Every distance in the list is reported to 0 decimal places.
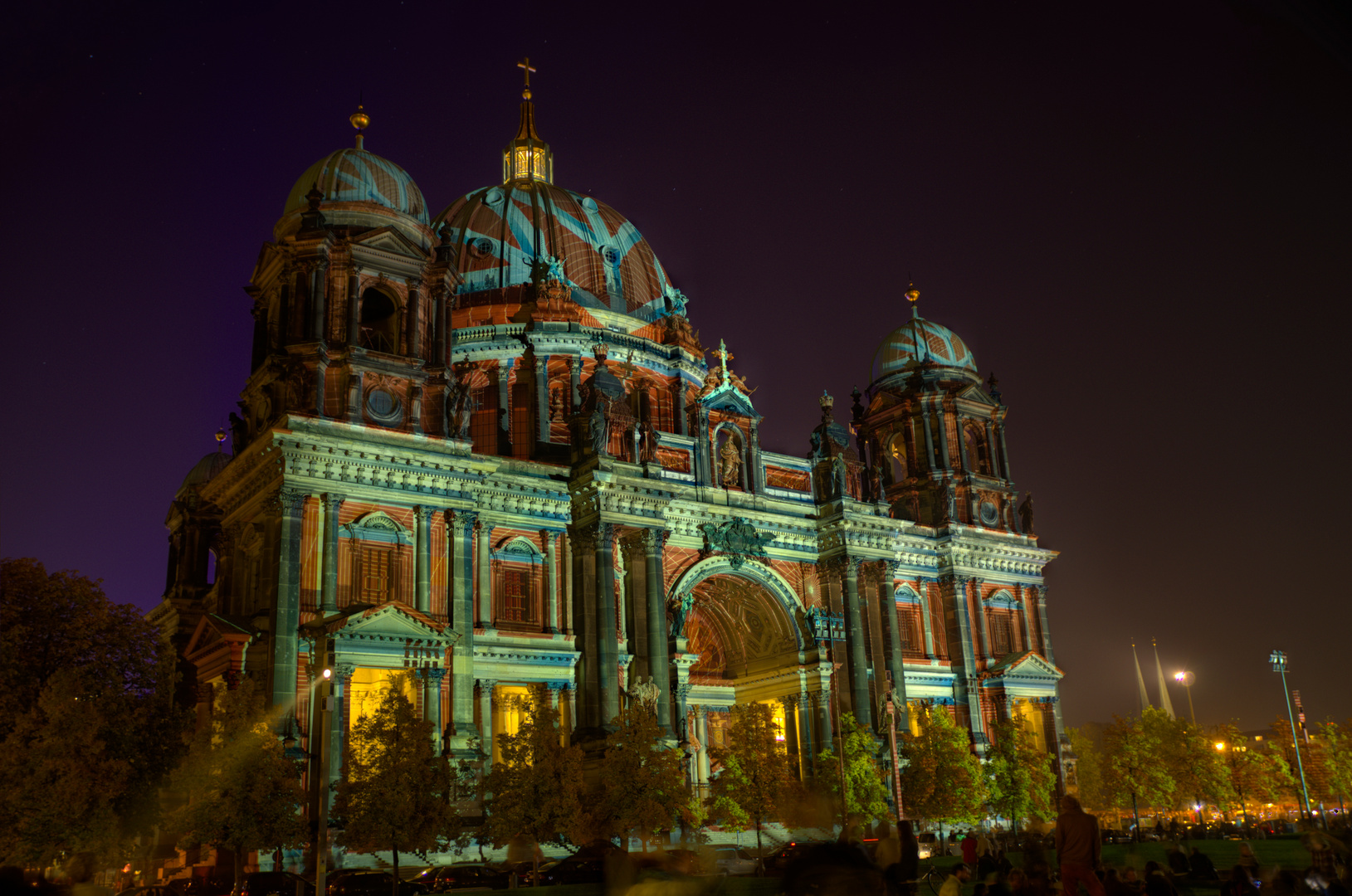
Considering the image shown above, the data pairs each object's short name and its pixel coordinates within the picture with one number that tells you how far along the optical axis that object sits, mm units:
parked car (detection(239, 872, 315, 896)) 33438
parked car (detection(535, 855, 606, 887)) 36125
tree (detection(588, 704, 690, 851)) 42781
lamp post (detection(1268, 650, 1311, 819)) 62625
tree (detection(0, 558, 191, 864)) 38938
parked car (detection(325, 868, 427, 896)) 33909
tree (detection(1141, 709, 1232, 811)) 69250
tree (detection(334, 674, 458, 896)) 36750
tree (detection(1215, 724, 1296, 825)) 82375
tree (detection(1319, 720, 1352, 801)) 88250
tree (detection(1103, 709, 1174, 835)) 67062
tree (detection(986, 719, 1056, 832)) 57062
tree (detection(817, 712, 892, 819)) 51812
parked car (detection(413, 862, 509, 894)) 35000
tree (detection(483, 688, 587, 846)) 39844
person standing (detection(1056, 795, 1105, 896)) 12742
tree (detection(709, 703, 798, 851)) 48562
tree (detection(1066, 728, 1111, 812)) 69500
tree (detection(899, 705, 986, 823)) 53750
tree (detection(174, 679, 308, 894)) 35656
